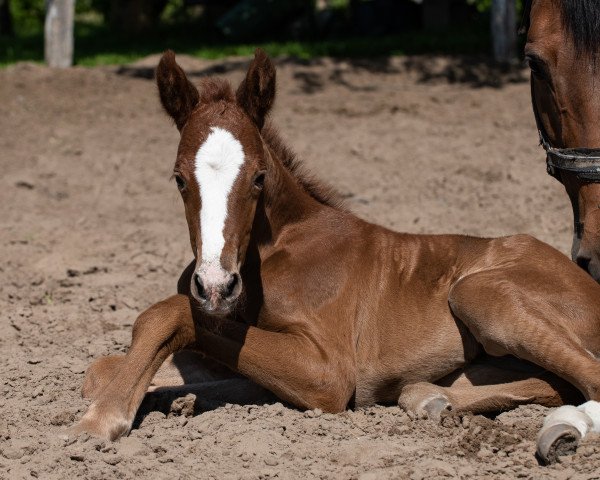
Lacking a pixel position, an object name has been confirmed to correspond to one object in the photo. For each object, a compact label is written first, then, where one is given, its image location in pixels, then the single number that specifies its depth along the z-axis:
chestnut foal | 8.48
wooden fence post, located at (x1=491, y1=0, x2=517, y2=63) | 25.78
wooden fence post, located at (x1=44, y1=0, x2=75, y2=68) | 27.17
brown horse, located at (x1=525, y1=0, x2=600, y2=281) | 8.86
